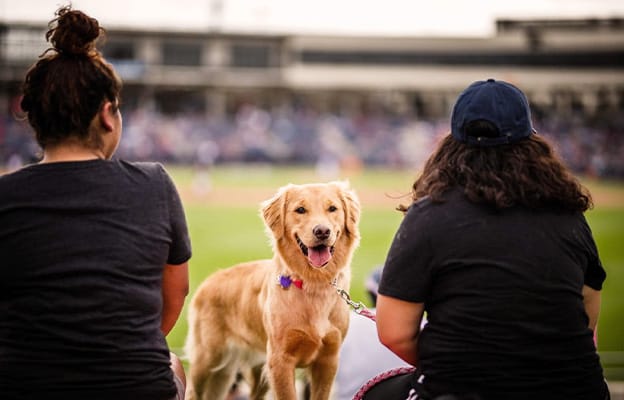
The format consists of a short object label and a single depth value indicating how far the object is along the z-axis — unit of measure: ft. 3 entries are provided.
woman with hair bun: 7.66
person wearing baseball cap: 7.91
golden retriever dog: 12.42
